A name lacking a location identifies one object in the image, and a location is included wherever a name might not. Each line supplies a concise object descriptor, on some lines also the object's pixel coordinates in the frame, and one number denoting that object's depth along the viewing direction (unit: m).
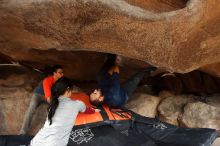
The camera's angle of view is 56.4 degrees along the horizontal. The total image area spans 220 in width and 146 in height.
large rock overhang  1.63
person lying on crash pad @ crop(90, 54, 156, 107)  2.06
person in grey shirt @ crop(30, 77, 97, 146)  1.66
